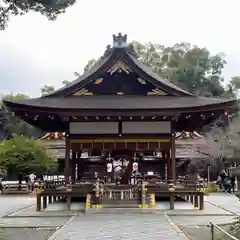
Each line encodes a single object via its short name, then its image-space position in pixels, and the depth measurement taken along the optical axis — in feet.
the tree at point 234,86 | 147.33
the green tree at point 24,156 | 88.47
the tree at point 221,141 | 93.24
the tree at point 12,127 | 153.17
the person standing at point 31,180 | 87.13
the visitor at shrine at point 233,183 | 82.81
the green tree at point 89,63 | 142.56
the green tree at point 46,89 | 171.42
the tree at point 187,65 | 145.20
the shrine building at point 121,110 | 48.61
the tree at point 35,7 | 26.51
